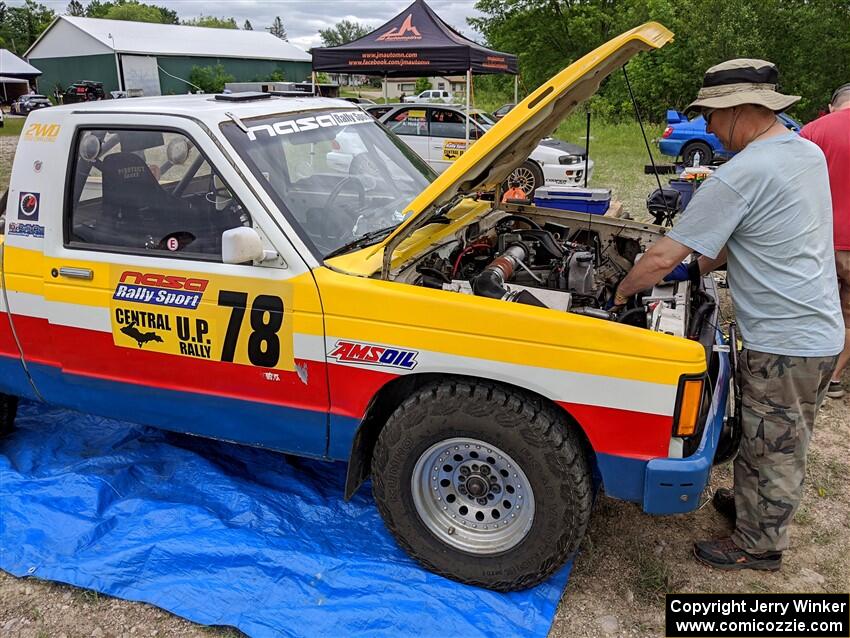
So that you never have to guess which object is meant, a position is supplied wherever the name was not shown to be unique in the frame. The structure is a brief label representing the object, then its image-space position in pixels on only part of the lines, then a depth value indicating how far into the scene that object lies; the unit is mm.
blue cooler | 4949
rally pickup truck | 2574
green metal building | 44312
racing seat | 3184
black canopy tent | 13305
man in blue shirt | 2641
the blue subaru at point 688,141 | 15602
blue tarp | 2787
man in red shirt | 4297
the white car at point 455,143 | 11992
